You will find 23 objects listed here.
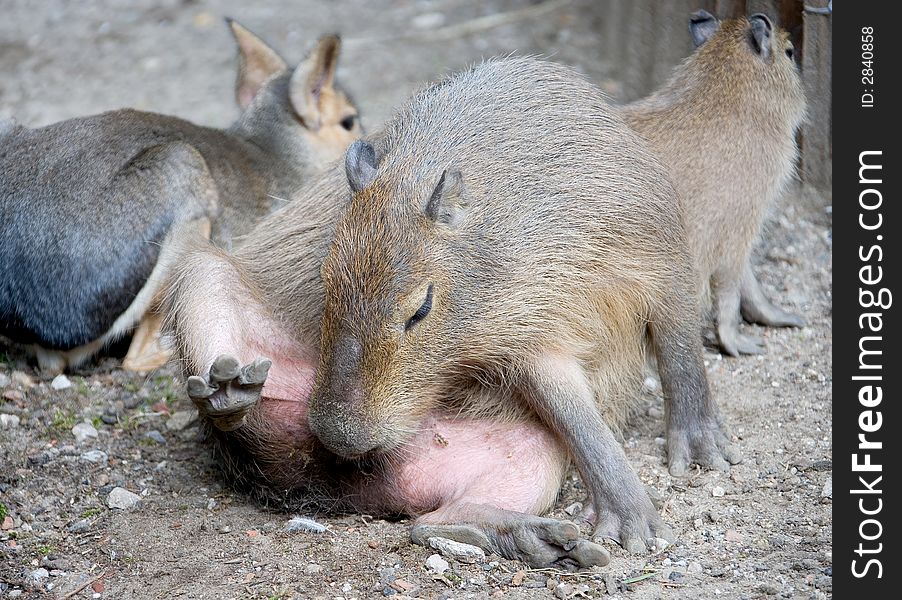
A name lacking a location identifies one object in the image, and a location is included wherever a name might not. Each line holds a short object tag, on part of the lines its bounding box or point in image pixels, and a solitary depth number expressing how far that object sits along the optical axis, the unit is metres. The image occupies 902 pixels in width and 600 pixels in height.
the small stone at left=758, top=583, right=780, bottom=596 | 6.08
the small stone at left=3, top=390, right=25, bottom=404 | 8.91
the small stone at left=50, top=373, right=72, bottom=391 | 9.27
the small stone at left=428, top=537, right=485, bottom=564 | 6.51
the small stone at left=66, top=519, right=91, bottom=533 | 7.09
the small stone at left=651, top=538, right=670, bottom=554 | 6.63
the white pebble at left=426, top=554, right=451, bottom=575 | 6.40
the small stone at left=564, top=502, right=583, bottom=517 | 7.28
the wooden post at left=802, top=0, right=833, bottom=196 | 10.18
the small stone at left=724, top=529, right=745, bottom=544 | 6.70
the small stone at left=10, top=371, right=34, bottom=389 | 9.23
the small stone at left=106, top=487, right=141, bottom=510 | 7.40
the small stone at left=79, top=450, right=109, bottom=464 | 7.99
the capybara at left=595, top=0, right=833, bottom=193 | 10.27
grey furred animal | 9.15
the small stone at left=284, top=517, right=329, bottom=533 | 6.99
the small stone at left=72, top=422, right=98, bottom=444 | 8.36
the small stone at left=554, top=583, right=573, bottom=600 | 6.14
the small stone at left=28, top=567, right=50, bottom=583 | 6.48
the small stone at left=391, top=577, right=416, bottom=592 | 6.25
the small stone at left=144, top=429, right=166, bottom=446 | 8.41
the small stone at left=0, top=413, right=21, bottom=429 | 8.44
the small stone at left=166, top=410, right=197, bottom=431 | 8.66
